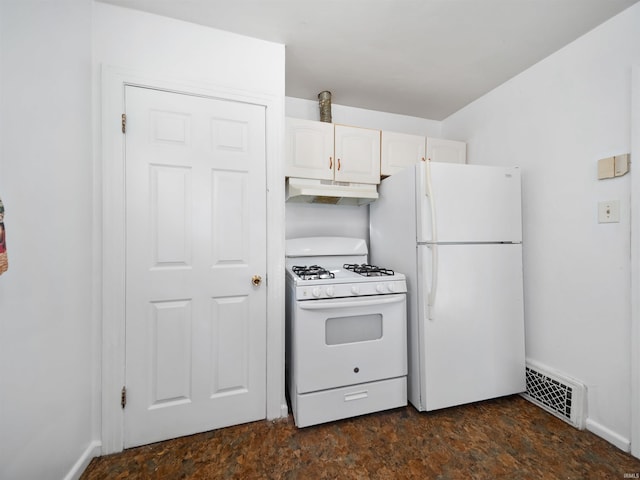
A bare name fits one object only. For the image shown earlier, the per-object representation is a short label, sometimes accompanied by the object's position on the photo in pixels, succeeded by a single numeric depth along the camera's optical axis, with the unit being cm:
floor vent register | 157
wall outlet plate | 145
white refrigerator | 169
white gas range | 158
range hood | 198
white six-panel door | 145
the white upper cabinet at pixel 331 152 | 202
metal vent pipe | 225
